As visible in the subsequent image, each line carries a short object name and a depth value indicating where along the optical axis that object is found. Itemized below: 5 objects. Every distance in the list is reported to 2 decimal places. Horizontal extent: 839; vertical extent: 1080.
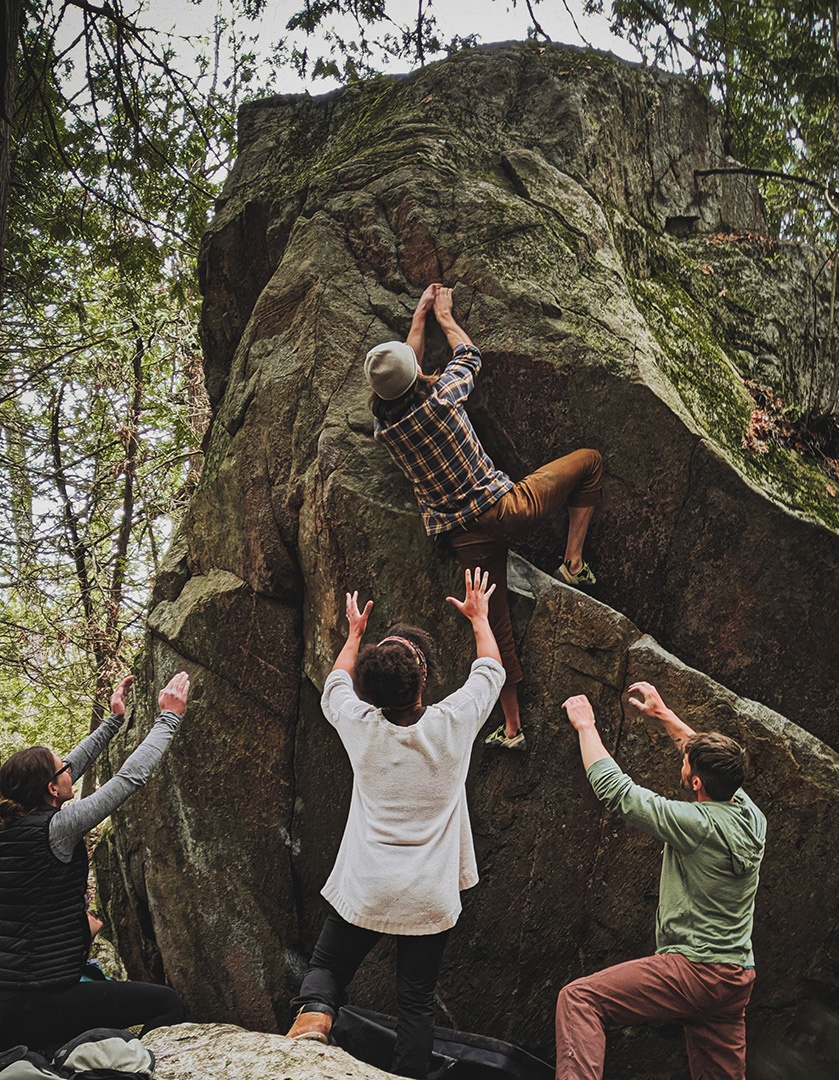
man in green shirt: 4.24
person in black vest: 4.44
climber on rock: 5.31
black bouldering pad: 4.58
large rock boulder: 5.91
